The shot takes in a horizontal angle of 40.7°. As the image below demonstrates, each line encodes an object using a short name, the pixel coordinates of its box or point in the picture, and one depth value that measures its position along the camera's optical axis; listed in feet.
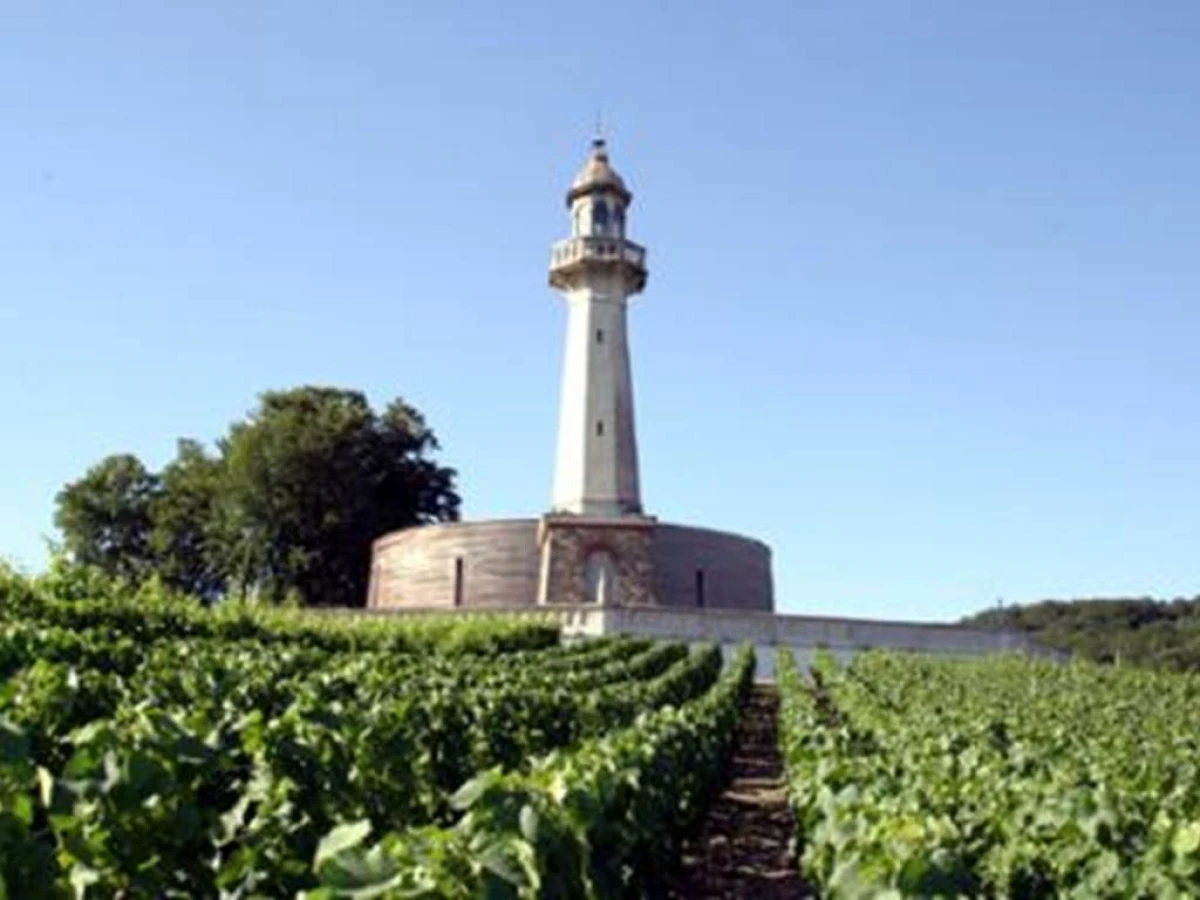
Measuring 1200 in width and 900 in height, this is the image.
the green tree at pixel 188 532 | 189.06
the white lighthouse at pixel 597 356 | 145.28
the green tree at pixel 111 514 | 199.93
